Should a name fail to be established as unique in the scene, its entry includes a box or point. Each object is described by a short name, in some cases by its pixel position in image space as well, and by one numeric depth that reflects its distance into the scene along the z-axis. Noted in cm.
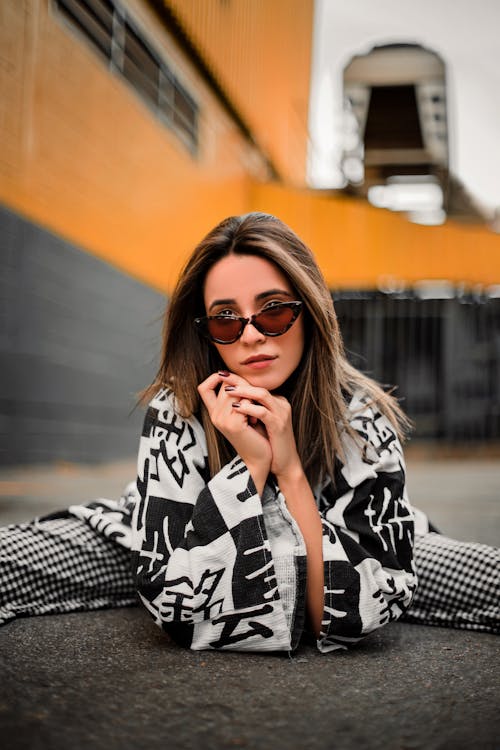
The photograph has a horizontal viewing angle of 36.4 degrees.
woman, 184
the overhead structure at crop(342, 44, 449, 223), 1195
